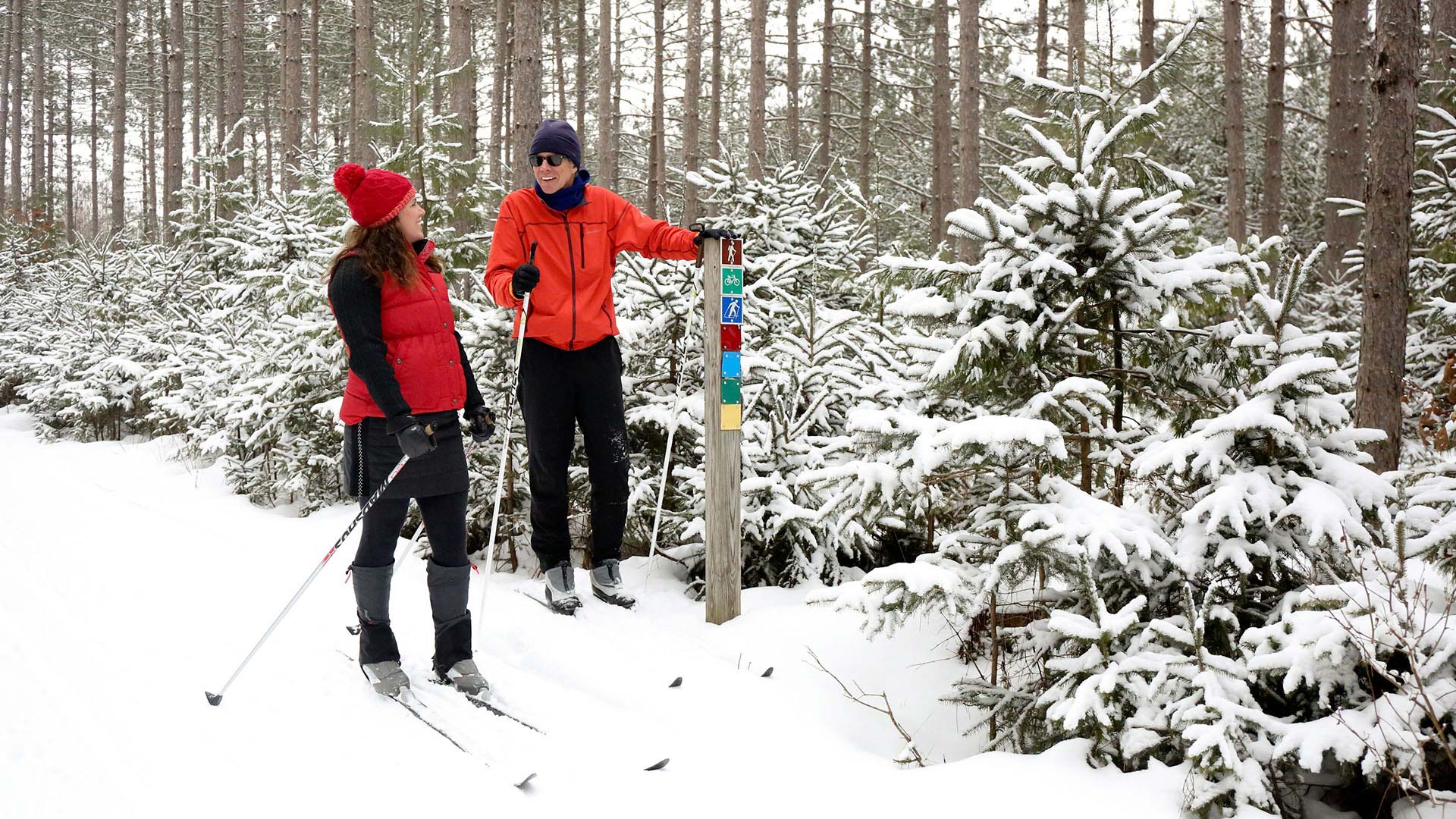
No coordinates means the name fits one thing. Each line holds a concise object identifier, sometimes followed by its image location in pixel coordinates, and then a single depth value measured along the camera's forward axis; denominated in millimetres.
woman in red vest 3359
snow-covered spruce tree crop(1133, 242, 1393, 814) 3068
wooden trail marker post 4676
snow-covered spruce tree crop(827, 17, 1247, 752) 3346
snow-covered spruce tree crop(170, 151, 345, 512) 7199
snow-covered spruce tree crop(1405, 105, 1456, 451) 6582
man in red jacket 4512
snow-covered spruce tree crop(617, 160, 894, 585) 5387
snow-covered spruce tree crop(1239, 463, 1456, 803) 2592
